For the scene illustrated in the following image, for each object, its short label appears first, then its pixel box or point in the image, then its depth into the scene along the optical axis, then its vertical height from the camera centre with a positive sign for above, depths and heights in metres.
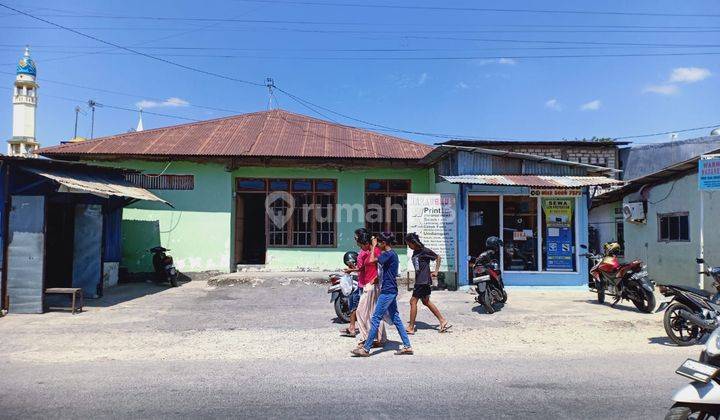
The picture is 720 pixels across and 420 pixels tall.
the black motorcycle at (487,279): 9.56 -0.94
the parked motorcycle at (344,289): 8.38 -1.01
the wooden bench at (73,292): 9.45 -1.24
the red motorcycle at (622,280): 9.45 -0.98
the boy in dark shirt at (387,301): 6.54 -0.96
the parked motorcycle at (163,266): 13.07 -0.98
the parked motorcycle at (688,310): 6.86 -1.12
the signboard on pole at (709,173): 9.99 +1.26
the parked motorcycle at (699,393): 3.39 -1.13
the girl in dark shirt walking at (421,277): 7.78 -0.74
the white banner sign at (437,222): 12.52 +0.24
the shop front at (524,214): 12.60 +0.48
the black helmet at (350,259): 8.55 -0.51
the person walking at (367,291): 6.89 -0.88
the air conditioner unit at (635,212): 14.73 +0.65
